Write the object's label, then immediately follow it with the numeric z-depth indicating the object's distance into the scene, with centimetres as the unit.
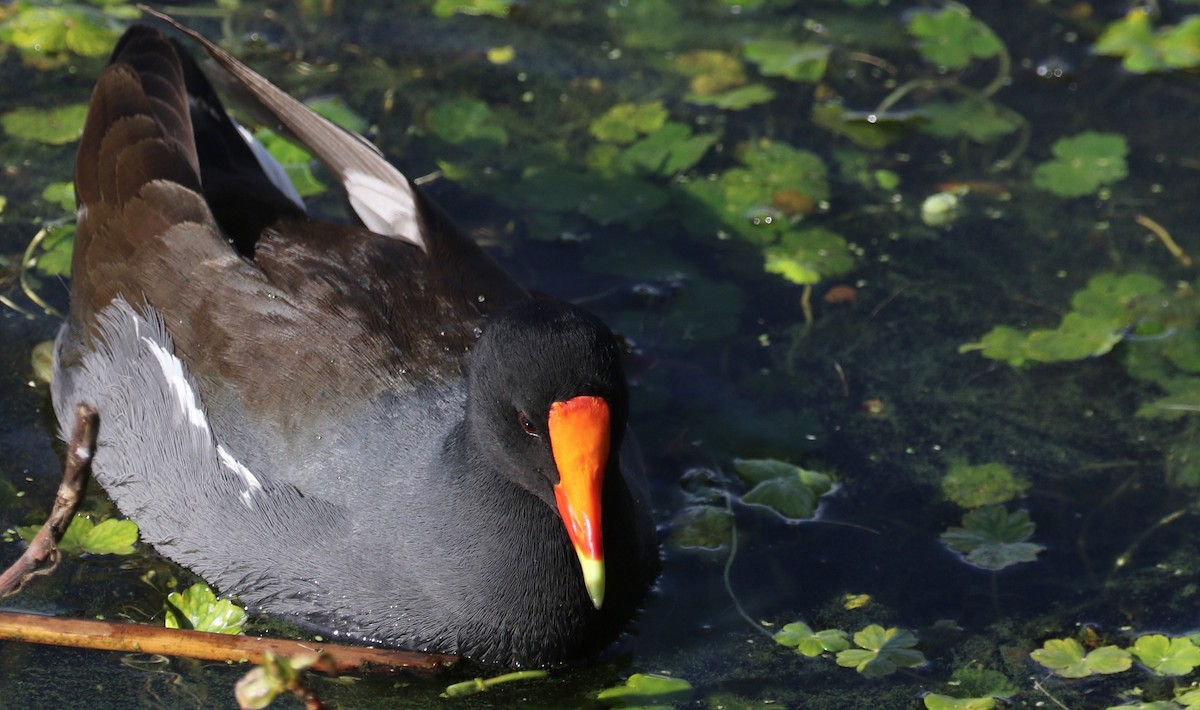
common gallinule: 612
